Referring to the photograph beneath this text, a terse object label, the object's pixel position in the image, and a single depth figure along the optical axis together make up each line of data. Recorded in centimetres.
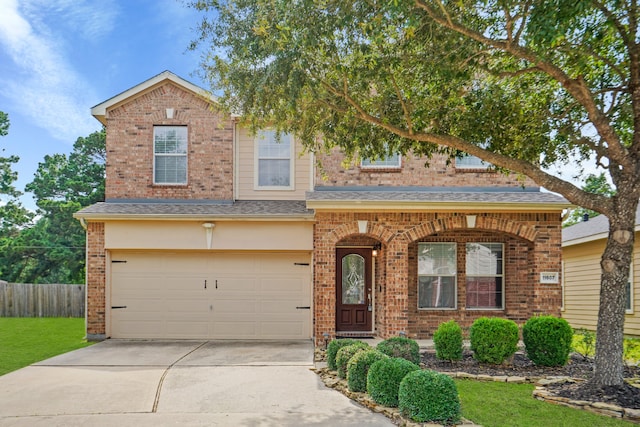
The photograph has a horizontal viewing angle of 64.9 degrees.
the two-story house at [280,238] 1152
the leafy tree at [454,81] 698
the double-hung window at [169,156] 1291
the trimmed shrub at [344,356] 784
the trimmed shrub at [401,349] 806
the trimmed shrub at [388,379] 639
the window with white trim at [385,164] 1250
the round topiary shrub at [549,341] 860
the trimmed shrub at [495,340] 868
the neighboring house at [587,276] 1421
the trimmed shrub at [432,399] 568
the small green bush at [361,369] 706
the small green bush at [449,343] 897
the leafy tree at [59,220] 2577
